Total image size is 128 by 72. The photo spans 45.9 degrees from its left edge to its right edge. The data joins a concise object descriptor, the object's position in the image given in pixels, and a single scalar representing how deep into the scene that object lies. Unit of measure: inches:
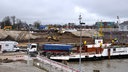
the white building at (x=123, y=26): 2804.7
